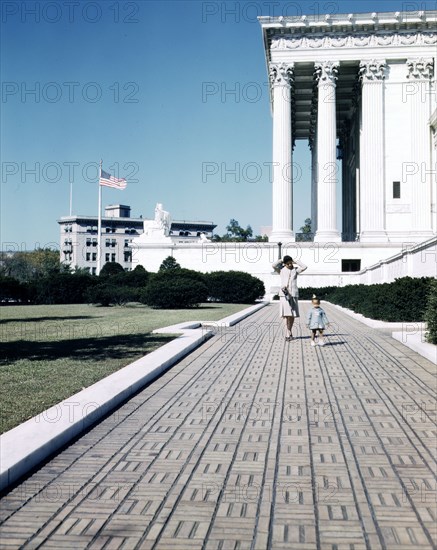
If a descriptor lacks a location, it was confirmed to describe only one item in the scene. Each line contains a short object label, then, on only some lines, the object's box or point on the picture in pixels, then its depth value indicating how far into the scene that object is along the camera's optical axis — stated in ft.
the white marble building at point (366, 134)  163.53
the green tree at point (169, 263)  173.38
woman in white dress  52.29
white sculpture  188.24
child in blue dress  49.19
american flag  193.16
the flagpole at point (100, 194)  197.03
